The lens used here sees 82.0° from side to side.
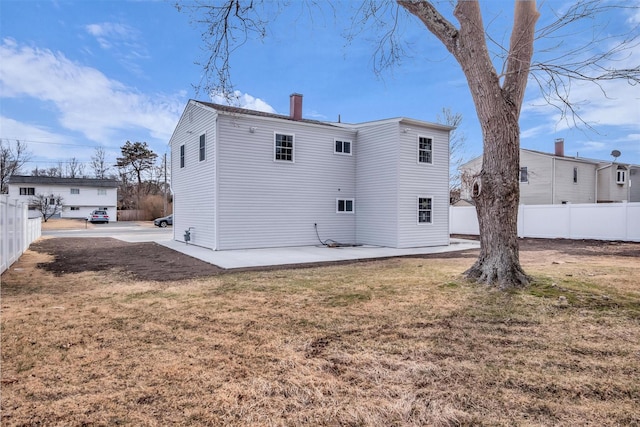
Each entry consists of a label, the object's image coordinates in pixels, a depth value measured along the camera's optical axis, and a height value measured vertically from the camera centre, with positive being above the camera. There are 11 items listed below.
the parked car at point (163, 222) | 29.10 -0.75
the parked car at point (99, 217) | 36.16 -0.48
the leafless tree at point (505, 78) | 5.41 +2.16
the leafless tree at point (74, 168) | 53.44 +6.44
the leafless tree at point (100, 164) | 51.94 +6.84
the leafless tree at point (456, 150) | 28.41 +4.98
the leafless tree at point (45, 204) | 31.83 +0.68
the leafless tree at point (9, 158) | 40.34 +6.04
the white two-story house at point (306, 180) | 12.74 +1.26
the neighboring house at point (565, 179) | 24.34 +2.56
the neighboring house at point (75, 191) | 39.19 +2.29
